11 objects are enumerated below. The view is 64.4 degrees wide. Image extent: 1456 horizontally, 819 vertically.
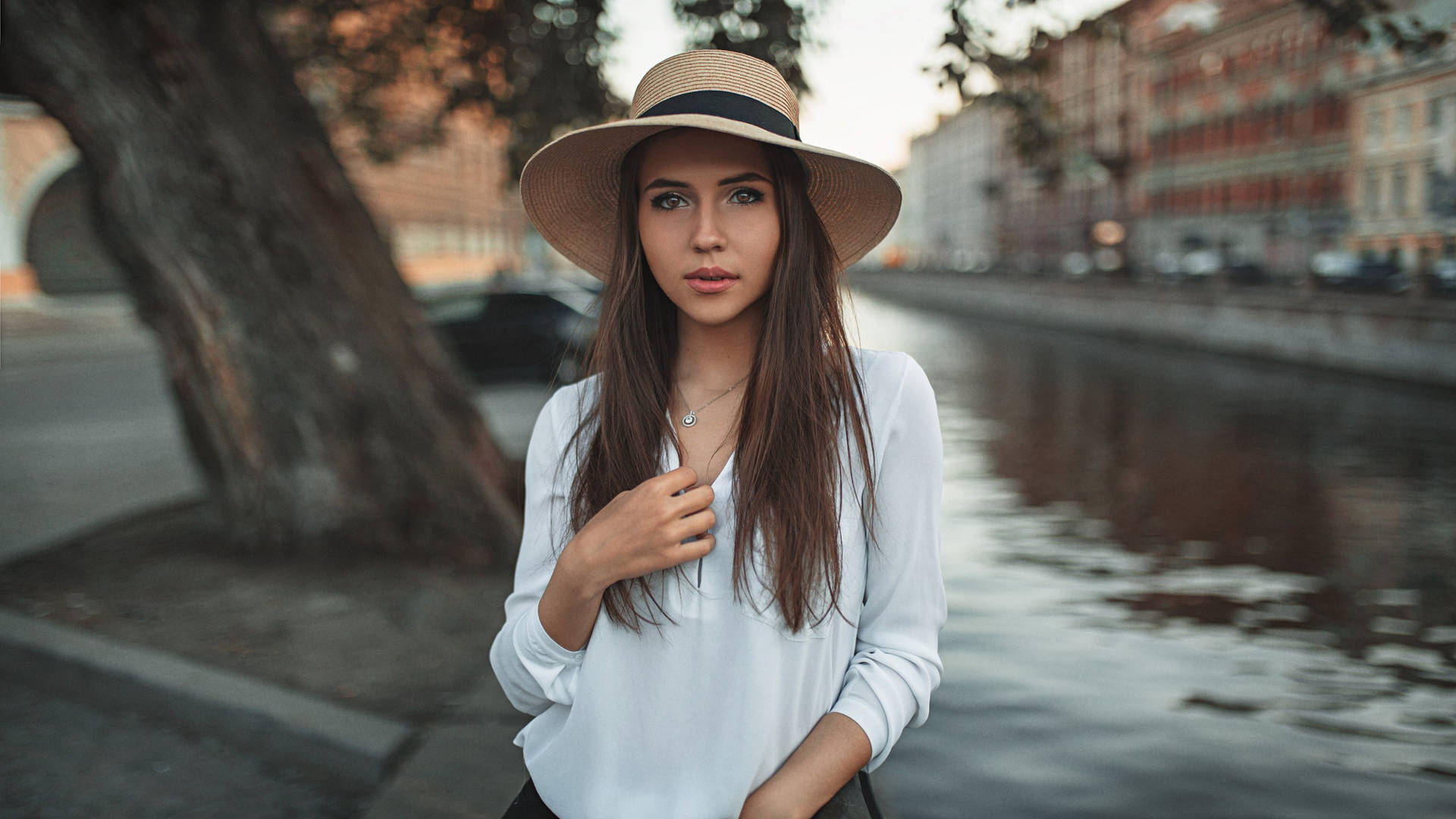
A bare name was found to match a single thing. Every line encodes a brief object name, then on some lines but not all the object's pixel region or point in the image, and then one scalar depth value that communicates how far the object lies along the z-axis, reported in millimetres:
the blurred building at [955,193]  102312
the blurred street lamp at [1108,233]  71562
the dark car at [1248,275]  25531
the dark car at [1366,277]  20422
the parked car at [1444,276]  18141
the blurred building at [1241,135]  33000
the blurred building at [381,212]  30641
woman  1488
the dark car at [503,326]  15781
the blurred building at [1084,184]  70938
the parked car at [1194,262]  48500
